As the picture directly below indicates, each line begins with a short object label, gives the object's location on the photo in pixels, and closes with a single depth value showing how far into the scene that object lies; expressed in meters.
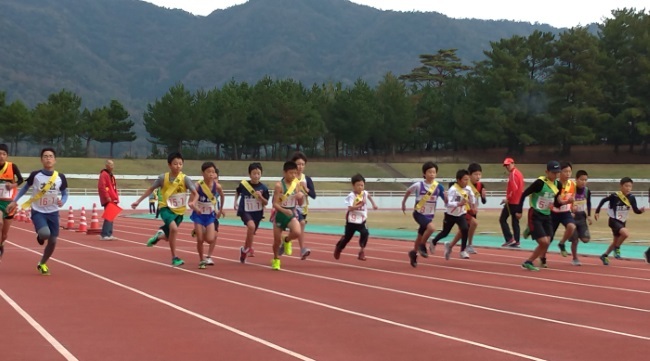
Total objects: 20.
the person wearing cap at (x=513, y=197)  20.40
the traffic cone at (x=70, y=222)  29.66
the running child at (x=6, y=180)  15.83
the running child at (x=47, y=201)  13.71
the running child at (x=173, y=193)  14.86
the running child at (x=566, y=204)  16.20
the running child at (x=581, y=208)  17.52
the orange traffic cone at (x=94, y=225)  26.88
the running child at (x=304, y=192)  15.96
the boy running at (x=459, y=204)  17.23
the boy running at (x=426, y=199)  16.50
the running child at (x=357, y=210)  17.00
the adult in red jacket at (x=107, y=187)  23.14
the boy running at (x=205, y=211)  15.41
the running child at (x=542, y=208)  15.59
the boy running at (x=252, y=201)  16.36
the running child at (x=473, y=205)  18.66
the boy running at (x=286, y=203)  15.38
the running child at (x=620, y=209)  17.38
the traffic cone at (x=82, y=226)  28.04
